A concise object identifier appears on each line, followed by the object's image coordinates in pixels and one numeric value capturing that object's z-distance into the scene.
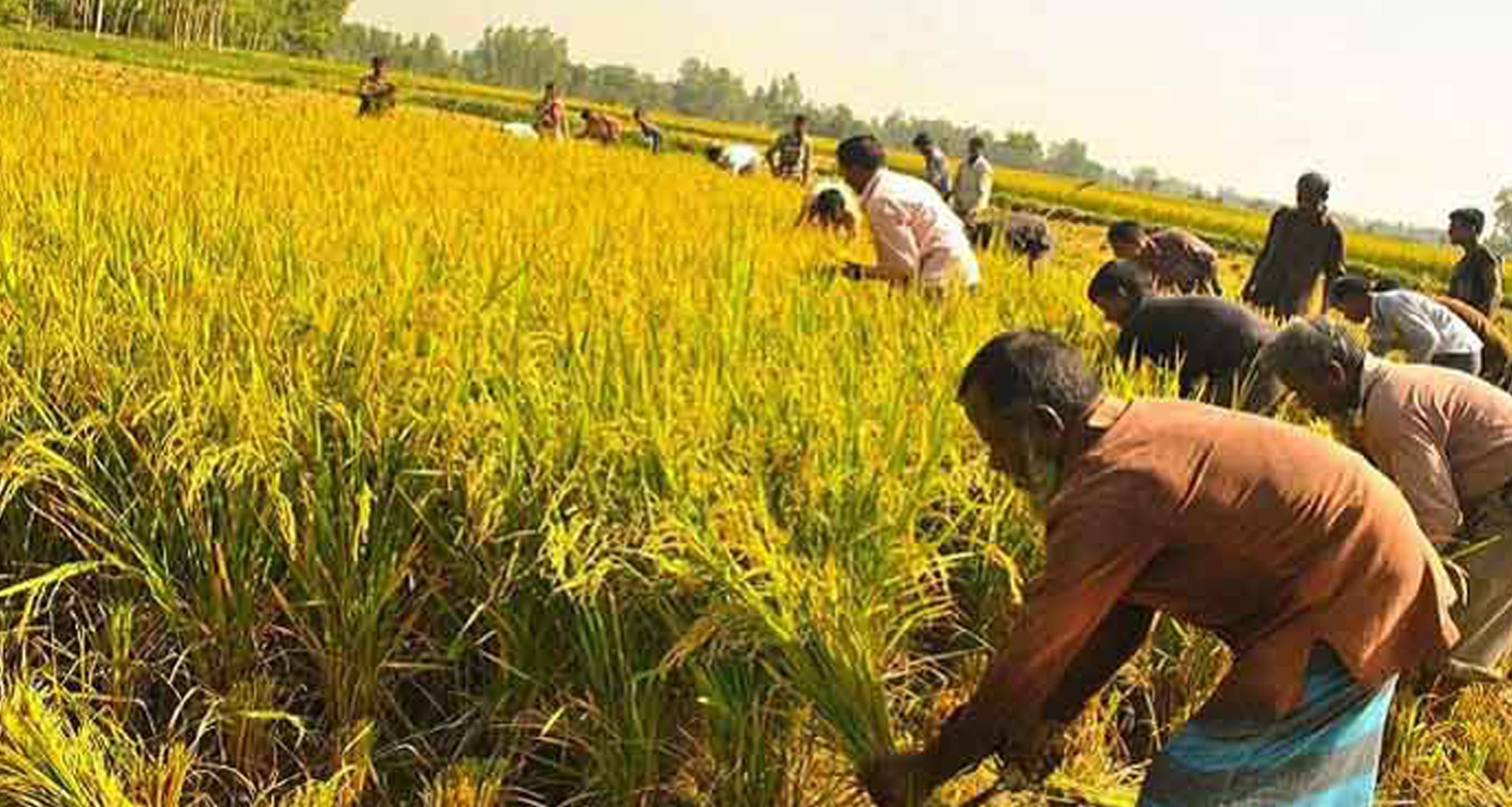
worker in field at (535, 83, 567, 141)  14.52
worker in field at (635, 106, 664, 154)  16.83
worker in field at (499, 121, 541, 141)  13.00
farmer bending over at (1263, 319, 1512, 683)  2.76
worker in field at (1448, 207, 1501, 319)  6.02
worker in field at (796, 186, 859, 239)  6.81
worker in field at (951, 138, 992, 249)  10.59
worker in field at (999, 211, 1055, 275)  6.42
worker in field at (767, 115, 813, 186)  13.09
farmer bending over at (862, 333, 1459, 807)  1.59
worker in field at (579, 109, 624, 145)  15.38
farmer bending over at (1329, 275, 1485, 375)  4.24
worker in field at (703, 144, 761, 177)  12.81
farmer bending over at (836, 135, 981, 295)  4.77
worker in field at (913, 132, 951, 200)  11.23
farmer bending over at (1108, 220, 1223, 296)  5.73
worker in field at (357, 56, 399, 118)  12.67
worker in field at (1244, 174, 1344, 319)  6.29
